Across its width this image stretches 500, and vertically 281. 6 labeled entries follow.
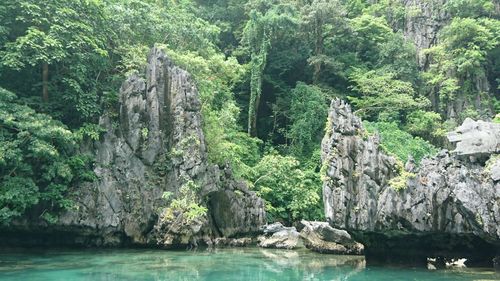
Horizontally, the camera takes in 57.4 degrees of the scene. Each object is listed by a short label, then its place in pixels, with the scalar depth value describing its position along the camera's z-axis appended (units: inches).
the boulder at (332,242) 768.9
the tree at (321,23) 1238.3
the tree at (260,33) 1184.2
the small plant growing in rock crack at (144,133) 812.0
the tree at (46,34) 682.8
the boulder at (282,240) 839.7
